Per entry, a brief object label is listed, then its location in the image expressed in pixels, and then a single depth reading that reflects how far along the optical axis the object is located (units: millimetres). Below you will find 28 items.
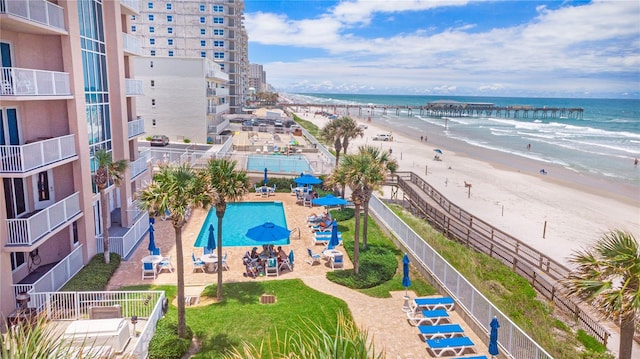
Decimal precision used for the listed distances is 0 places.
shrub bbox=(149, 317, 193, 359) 11539
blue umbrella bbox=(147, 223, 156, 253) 18359
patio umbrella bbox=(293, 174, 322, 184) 28953
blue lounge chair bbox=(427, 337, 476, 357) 12258
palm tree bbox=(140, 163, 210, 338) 12133
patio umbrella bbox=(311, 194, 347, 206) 24375
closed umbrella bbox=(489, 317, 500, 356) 11359
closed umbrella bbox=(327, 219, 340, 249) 19875
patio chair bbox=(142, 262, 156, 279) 16953
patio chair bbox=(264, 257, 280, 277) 17703
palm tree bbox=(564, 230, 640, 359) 8219
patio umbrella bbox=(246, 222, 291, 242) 17859
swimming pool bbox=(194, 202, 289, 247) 22641
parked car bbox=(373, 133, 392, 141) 70688
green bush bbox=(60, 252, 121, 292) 15148
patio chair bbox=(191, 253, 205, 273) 18094
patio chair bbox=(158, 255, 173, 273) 17819
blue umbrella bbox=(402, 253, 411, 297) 15565
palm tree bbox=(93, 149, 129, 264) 17453
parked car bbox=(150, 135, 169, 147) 41406
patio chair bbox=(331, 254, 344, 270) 18748
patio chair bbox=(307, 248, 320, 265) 19297
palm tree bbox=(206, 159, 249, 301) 14453
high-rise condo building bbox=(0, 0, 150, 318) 13250
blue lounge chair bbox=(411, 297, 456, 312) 14578
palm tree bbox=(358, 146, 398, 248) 17375
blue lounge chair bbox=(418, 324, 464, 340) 12984
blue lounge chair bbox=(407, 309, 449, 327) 13883
